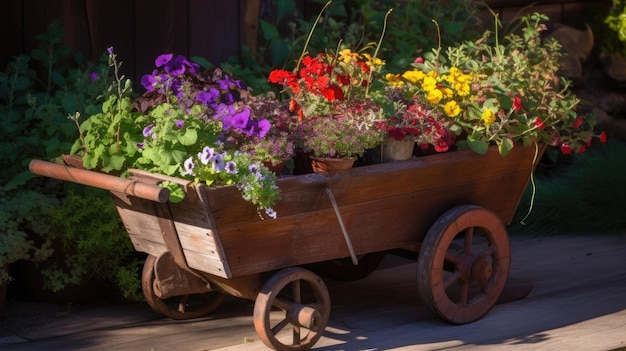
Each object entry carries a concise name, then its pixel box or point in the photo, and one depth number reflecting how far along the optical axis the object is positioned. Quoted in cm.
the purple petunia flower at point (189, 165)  771
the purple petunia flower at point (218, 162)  766
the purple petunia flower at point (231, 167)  771
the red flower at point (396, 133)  868
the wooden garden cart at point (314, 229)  798
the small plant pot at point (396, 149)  886
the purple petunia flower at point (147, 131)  812
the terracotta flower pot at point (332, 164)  831
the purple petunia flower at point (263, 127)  825
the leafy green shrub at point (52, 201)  933
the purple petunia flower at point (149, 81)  882
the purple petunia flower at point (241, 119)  828
